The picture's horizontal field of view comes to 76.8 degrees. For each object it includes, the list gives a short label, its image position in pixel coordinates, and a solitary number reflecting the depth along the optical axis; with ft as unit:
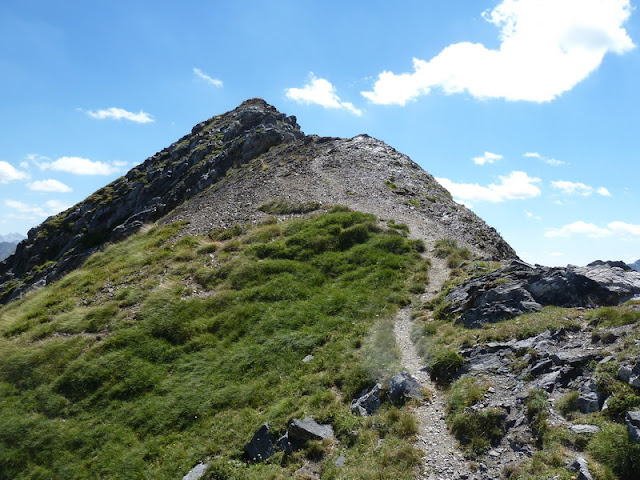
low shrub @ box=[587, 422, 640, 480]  28.22
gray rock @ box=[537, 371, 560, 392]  38.91
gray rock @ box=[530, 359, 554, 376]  41.81
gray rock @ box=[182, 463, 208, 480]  45.37
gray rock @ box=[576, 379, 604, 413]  34.58
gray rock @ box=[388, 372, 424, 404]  45.68
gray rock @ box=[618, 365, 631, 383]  35.01
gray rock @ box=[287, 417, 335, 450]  44.24
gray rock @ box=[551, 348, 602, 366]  40.19
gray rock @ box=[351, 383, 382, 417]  46.32
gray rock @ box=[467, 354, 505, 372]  46.14
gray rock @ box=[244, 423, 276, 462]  44.96
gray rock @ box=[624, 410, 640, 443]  29.04
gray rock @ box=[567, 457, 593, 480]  28.35
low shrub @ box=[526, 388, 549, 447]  34.42
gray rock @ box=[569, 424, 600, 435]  32.12
